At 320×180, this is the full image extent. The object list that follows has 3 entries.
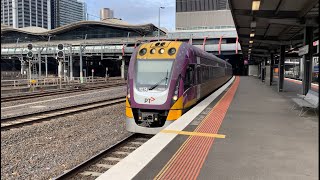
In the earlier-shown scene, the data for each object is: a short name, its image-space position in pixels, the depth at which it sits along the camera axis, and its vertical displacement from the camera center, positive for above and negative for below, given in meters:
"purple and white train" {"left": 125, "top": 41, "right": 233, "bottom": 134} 10.16 -0.32
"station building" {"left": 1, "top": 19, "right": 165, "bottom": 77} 78.00 +9.60
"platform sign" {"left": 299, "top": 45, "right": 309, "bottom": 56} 13.47 +1.07
